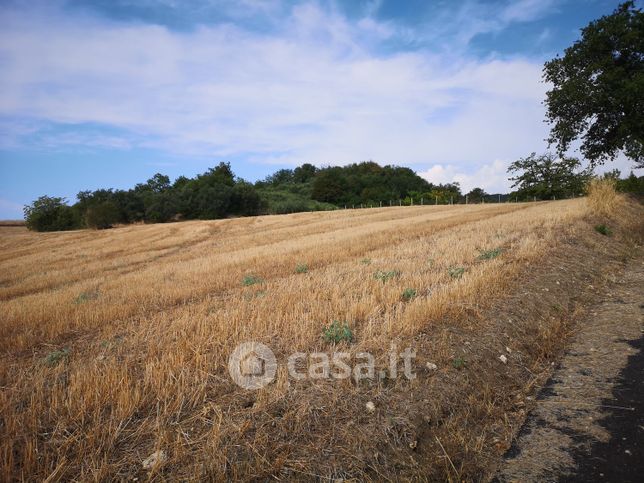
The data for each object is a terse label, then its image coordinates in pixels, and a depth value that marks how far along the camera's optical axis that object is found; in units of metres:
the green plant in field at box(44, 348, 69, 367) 5.19
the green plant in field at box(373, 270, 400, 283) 8.49
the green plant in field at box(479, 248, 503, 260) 10.05
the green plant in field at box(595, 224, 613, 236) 14.59
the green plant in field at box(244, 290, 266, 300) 7.87
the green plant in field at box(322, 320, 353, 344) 5.20
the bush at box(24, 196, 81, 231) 62.56
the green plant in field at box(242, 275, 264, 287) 10.20
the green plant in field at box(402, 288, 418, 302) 7.07
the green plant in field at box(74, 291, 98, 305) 9.58
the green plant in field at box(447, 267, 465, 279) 8.16
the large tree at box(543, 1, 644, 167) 25.08
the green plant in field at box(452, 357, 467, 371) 4.73
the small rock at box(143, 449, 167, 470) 2.99
